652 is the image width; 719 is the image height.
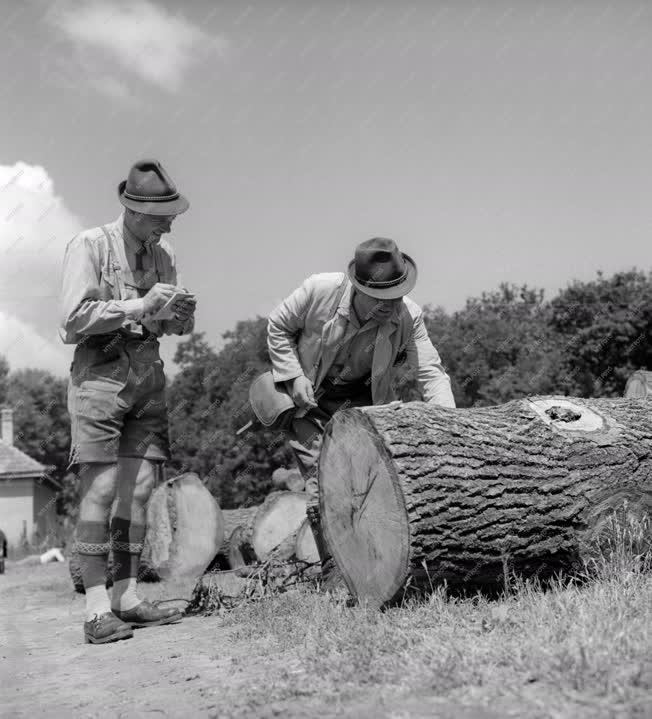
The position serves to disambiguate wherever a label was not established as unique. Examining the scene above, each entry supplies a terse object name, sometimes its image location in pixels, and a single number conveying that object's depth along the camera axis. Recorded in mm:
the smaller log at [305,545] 6996
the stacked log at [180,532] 7691
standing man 4828
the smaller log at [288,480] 11634
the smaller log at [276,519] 8406
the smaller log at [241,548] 8516
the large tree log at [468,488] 4176
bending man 5125
